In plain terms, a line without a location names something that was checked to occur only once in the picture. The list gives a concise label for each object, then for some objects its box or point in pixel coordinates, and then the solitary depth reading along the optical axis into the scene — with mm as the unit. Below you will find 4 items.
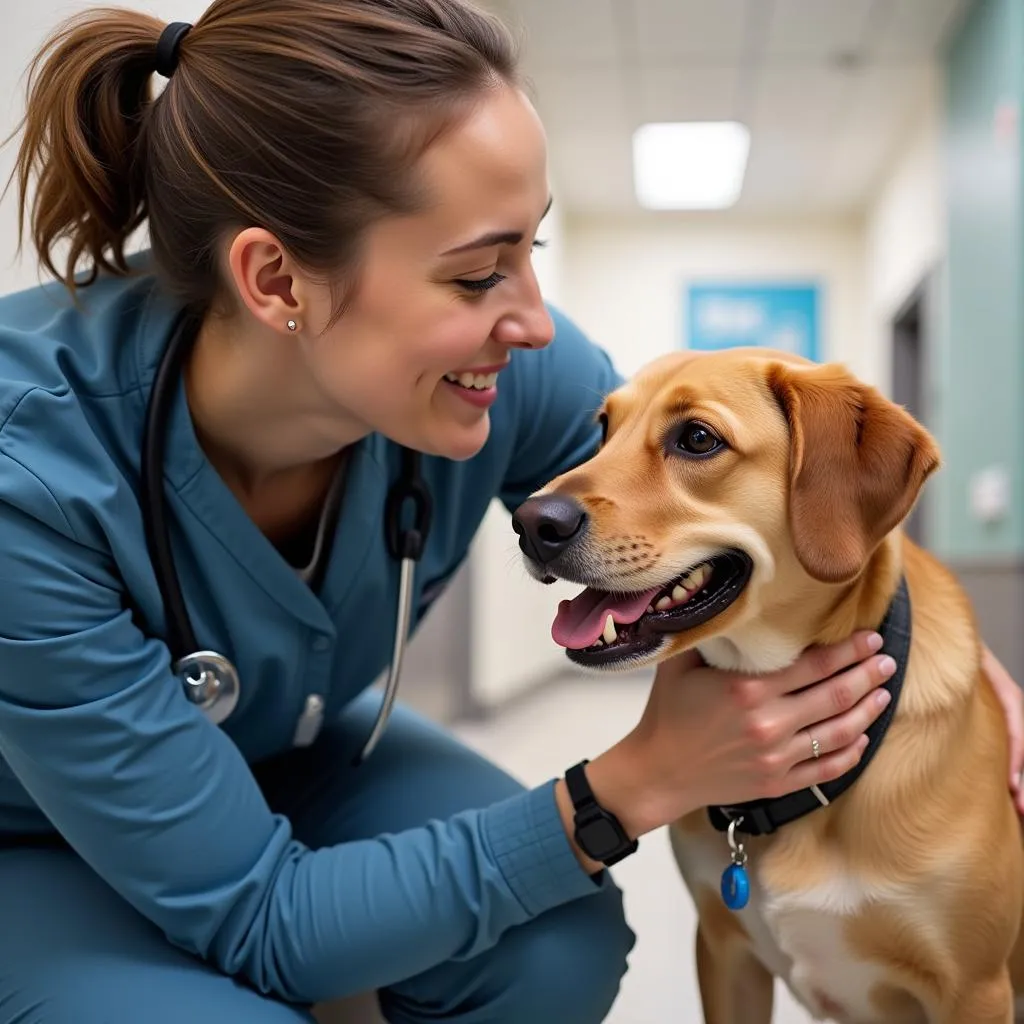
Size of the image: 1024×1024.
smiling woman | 1112
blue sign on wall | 7547
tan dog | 1081
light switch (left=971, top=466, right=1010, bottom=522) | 4082
